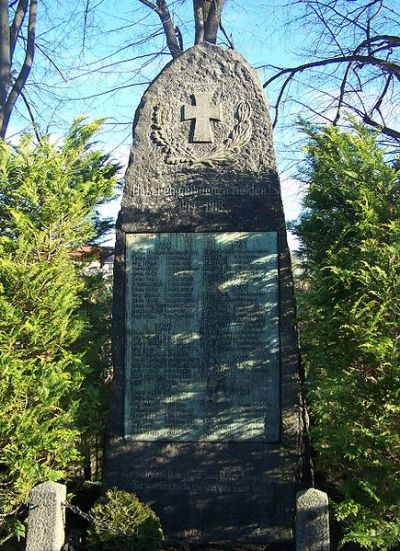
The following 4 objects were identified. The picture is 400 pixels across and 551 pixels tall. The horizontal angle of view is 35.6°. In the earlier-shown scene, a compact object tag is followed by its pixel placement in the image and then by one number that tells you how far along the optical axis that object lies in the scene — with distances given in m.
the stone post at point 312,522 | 4.03
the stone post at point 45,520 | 4.31
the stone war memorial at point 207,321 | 5.52
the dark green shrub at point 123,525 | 4.48
